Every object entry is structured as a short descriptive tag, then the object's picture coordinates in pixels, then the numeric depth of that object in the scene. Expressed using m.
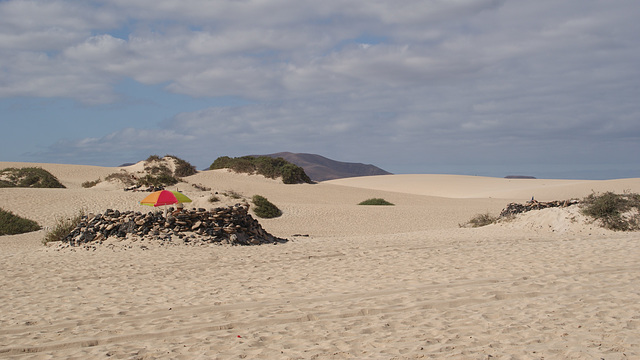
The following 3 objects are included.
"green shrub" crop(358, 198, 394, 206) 32.28
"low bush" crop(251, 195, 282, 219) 24.52
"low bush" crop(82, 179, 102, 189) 32.88
